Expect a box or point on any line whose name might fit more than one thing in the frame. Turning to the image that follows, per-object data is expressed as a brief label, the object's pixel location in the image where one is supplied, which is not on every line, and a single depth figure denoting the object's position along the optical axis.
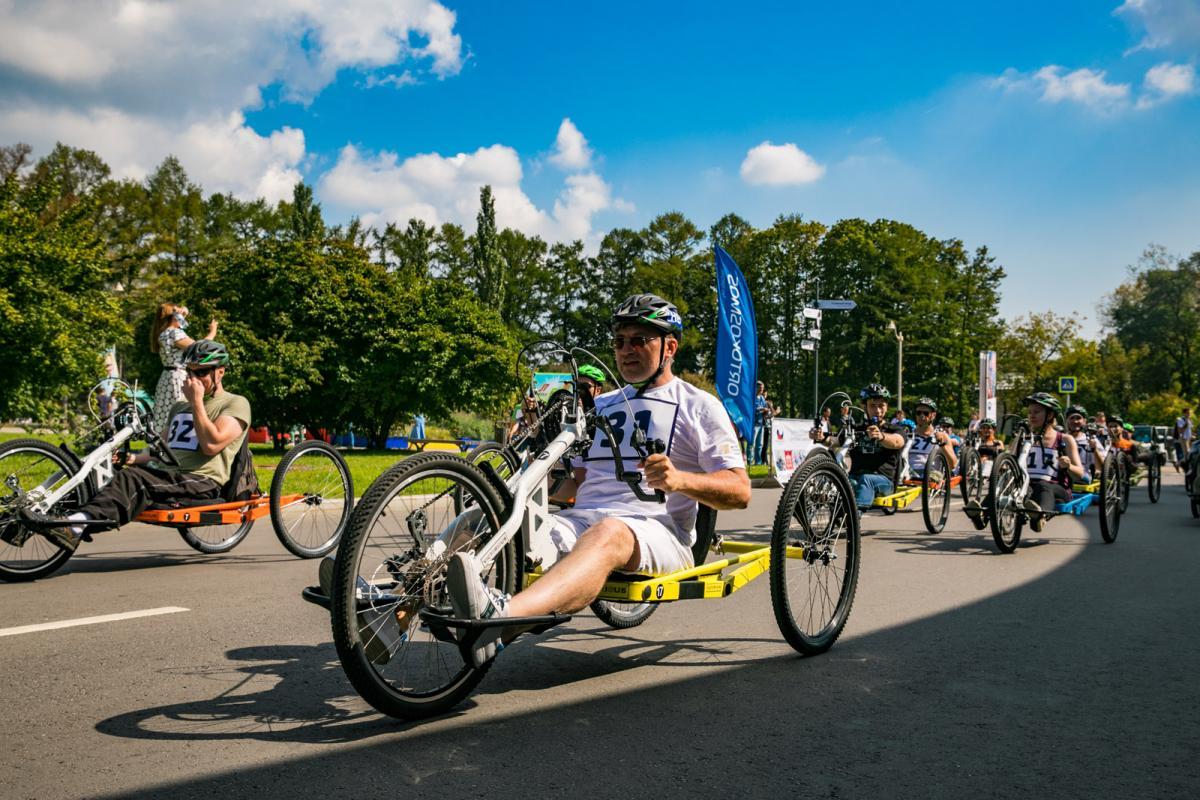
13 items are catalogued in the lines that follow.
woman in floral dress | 8.42
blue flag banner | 14.37
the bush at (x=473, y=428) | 38.06
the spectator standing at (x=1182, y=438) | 30.95
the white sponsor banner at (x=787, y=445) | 14.34
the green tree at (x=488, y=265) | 61.03
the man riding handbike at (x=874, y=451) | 9.93
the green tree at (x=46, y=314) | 15.52
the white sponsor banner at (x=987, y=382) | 35.91
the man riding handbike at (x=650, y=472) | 3.69
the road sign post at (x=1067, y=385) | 34.44
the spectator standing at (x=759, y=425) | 21.59
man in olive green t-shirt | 6.38
